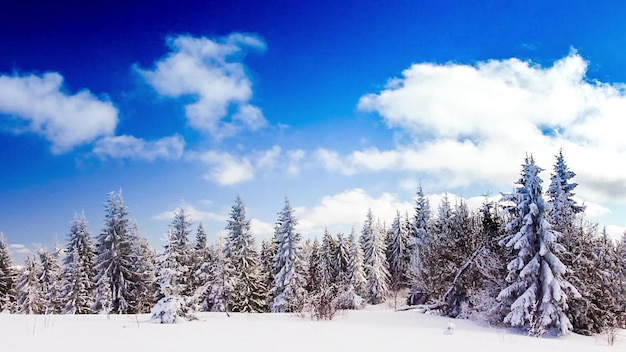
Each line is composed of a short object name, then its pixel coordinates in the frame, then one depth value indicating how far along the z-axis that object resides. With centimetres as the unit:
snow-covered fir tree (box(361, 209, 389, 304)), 5834
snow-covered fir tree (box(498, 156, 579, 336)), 1683
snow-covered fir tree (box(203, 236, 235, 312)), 3891
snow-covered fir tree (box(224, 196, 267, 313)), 3903
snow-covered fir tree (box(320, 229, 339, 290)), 5607
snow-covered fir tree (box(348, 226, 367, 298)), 5512
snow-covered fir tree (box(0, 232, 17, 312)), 4503
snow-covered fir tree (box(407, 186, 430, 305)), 4631
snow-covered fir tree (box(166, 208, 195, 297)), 3569
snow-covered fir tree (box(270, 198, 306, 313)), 3934
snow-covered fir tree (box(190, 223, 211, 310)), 4297
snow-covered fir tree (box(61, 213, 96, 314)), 3553
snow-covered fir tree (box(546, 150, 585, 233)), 3130
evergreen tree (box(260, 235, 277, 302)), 4727
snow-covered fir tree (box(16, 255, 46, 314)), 4184
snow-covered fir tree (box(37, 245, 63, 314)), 3845
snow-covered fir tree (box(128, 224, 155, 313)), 3666
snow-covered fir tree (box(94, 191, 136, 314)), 3466
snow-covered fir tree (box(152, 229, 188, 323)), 1481
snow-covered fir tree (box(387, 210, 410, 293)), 6368
